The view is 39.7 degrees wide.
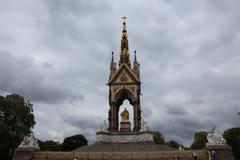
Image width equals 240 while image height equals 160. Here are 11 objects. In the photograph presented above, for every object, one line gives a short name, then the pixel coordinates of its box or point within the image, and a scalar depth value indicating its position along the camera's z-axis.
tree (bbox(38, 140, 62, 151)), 66.21
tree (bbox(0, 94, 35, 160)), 41.12
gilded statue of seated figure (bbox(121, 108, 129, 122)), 44.91
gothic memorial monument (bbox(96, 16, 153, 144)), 43.06
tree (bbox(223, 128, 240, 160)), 48.50
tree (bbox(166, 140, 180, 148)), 76.84
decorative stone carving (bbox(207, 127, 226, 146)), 28.03
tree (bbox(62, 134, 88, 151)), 63.47
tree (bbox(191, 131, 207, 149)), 66.69
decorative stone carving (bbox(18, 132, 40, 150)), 30.22
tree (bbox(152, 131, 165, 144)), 68.81
